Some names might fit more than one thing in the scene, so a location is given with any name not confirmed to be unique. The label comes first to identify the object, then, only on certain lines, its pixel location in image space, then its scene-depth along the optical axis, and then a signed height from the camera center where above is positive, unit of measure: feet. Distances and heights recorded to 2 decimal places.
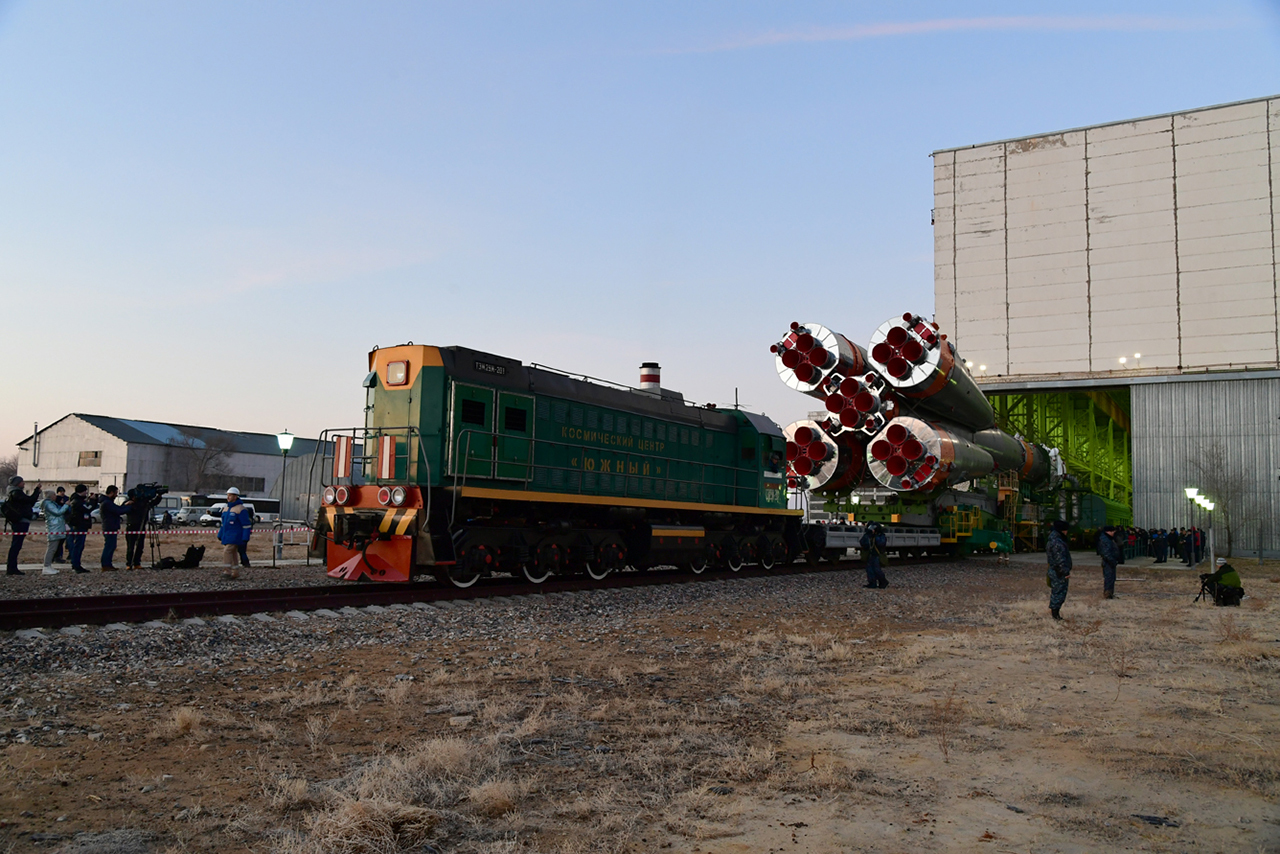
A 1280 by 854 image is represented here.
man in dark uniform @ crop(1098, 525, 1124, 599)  48.86 -2.33
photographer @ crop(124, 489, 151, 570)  55.83 -2.66
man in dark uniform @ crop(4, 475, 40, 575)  48.37 -1.62
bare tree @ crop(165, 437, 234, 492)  208.03 +6.44
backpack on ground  57.47 -4.64
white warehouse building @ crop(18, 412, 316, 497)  201.16 +7.78
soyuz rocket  69.36 +8.80
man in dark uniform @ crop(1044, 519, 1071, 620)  37.04 -2.16
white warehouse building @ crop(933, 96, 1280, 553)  101.86 +29.99
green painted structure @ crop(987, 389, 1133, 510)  133.45 +15.23
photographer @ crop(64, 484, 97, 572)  52.70 -2.34
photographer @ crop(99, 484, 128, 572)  53.85 -2.37
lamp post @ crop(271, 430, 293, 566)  63.03 +3.79
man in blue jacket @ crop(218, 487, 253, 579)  50.44 -2.29
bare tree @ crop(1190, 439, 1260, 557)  99.45 +3.84
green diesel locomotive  39.99 +1.22
